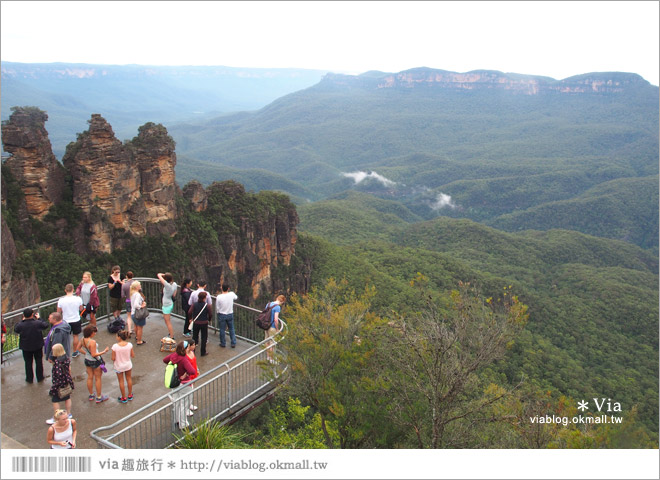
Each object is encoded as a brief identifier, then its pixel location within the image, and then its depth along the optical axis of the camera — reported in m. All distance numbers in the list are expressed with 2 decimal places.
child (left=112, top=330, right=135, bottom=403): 11.30
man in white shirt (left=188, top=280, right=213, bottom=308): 13.57
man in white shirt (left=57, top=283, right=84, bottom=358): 13.05
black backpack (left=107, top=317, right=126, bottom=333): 14.55
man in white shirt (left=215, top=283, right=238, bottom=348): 13.88
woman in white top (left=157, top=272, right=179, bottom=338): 14.50
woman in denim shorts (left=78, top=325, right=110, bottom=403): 11.25
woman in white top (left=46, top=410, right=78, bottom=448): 9.39
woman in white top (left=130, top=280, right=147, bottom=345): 13.84
